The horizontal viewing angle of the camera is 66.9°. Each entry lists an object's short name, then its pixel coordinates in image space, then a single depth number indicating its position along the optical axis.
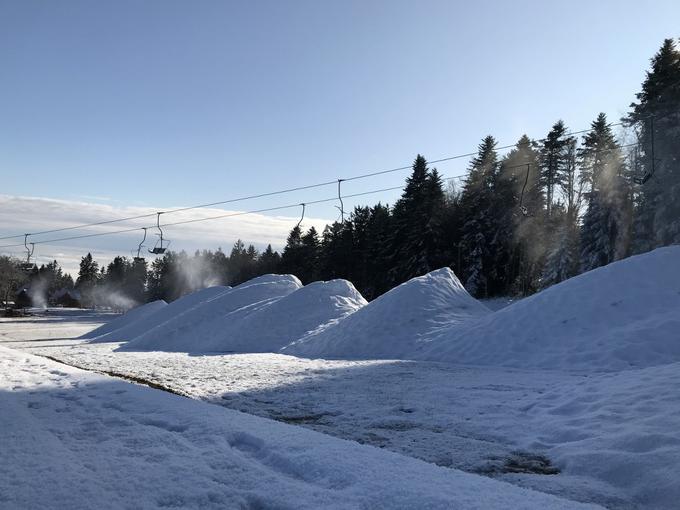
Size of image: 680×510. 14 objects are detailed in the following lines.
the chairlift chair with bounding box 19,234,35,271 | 48.78
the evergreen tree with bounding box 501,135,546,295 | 42.62
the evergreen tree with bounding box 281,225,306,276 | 65.44
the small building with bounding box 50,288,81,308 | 124.49
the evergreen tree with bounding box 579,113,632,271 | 35.16
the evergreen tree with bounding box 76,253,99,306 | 130.70
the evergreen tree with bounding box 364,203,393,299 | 49.62
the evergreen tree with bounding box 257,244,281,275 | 72.85
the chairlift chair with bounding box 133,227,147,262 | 31.03
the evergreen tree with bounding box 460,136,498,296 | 44.00
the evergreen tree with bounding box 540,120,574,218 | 44.09
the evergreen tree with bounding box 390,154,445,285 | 45.44
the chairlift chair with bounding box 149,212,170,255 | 28.36
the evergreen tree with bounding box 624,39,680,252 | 29.41
